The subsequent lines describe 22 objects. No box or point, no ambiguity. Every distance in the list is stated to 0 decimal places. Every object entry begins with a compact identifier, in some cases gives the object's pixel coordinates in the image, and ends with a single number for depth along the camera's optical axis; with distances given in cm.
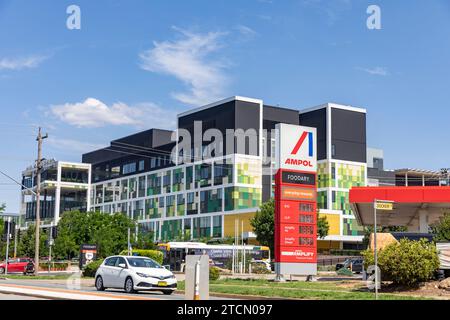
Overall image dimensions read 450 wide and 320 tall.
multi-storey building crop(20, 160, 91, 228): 12838
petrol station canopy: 3859
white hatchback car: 2553
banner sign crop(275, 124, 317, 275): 3700
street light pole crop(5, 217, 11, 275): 4838
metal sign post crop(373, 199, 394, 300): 2092
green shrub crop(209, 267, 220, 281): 3922
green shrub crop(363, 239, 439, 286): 2678
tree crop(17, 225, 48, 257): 8431
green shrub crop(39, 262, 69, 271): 7262
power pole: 5094
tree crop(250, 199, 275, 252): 8100
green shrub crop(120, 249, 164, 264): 5769
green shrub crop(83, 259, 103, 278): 4388
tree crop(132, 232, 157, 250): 7844
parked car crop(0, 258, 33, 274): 6144
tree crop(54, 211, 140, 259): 7838
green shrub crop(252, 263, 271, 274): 6650
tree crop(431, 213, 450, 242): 5283
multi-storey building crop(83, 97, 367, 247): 10288
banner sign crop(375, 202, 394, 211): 2109
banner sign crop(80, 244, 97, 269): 5644
